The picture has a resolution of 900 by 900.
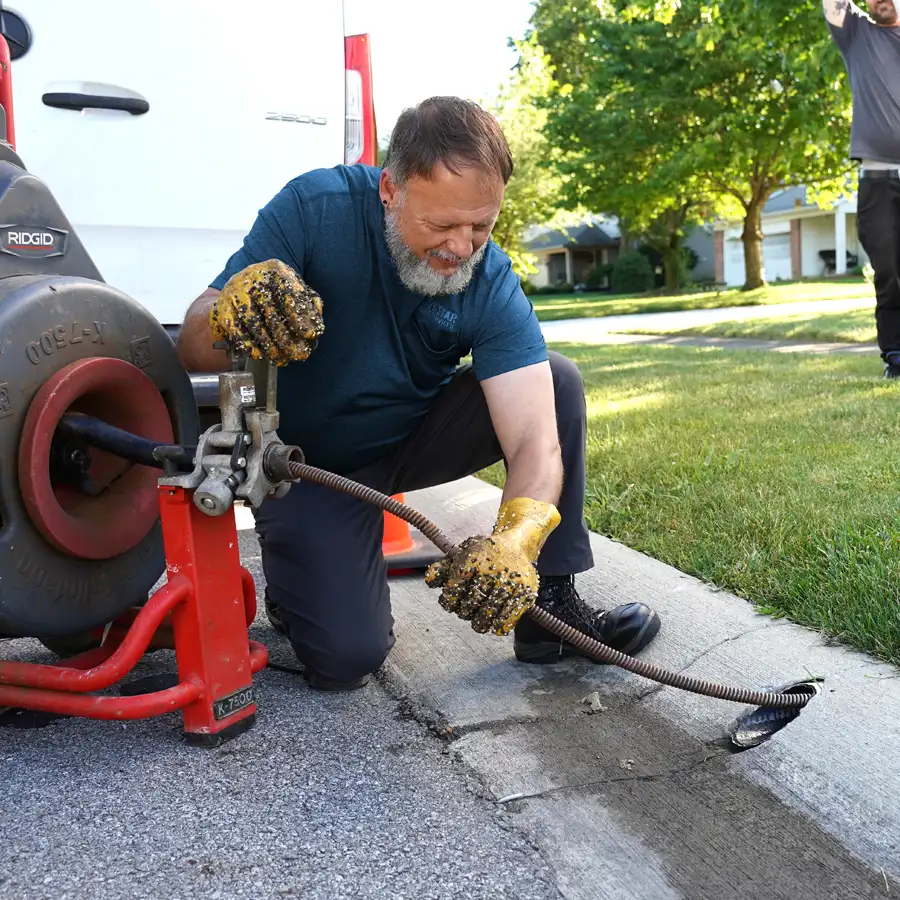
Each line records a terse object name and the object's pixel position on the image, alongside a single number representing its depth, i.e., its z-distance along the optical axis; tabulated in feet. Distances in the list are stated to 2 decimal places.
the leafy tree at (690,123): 61.00
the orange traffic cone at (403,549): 11.23
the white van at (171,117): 9.83
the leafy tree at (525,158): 89.20
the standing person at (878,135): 18.40
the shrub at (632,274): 122.72
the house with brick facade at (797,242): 120.26
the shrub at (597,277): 135.64
